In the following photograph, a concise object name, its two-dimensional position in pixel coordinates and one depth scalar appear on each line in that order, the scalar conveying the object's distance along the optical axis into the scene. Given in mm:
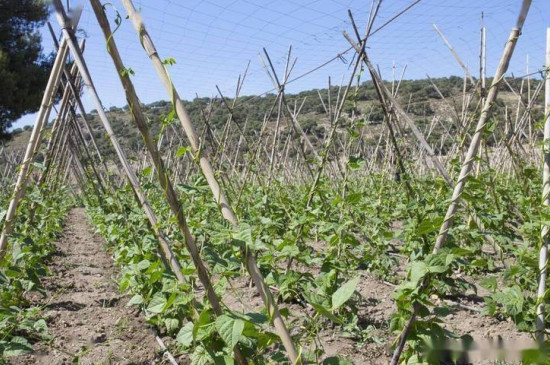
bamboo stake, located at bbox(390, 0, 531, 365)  1886
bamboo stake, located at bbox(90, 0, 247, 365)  1657
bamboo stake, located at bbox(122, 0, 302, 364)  1528
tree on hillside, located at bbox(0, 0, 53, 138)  20141
